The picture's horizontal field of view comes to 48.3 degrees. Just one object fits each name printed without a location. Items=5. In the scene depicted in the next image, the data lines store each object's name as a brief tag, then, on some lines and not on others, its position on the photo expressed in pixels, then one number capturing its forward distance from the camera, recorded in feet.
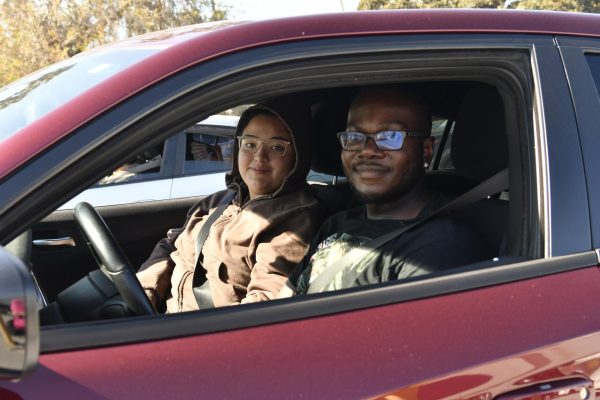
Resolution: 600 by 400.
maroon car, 3.74
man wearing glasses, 7.13
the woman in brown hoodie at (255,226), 7.87
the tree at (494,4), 86.81
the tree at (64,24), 61.31
